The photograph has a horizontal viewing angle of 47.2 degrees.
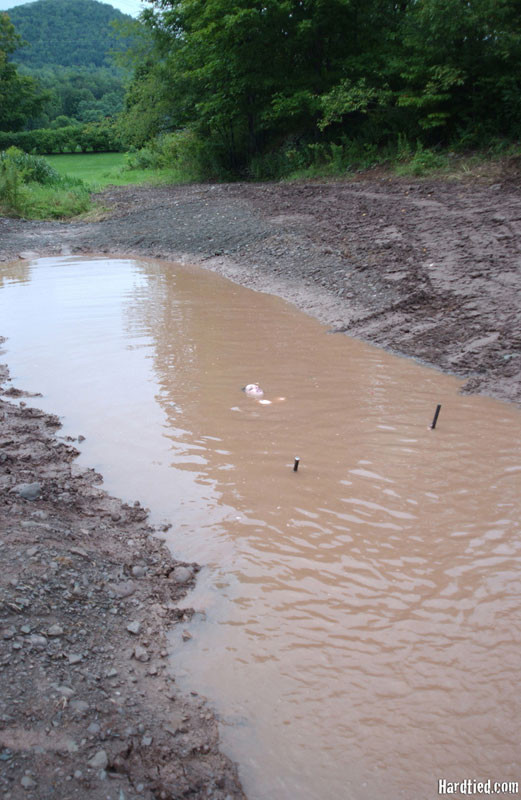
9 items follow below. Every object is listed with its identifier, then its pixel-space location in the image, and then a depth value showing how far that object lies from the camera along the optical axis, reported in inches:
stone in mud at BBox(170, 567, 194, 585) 154.1
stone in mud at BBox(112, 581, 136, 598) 144.9
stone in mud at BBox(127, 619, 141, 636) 133.8
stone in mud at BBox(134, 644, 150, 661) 127.3
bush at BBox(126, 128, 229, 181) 915.4
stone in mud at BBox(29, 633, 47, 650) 119.0
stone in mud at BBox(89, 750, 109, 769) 96.8
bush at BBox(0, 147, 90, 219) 754.7
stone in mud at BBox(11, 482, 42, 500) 175.2
